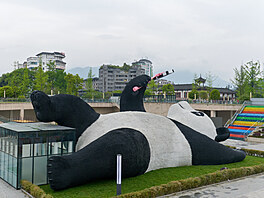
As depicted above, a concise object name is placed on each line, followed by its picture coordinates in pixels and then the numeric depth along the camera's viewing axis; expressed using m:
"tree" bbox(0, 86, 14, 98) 51.65
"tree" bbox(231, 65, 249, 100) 51.34
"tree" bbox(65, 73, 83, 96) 59.34
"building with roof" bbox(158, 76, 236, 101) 76.94
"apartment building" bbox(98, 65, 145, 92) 113.94
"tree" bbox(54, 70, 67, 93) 71.19
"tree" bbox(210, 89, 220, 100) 51.75
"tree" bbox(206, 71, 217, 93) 54.35
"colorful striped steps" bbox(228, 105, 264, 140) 32.44
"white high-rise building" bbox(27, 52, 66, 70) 117.75
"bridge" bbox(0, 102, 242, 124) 37.53
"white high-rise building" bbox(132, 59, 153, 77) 159.90
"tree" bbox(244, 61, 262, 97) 50.90
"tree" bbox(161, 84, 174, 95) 66.69
